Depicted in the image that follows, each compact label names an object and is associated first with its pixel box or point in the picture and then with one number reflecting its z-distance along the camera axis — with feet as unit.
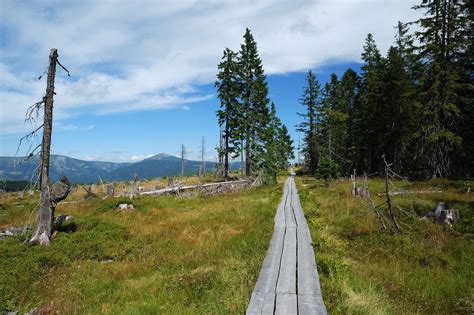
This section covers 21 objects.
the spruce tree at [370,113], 124.47
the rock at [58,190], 42.34
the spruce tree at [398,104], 106.83
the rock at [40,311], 24.70
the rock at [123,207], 63.41
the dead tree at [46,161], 40.86
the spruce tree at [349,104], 162.30
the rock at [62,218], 51.80
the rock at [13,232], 46.19
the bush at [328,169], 119.55
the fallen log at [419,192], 64.05
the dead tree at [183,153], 247.19
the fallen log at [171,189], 90.78
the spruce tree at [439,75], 76.69
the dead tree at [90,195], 87.54
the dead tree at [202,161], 197.34
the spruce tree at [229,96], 116.47
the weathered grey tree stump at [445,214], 41.45
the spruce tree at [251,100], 117.80
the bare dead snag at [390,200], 37.96
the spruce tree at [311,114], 176.65
